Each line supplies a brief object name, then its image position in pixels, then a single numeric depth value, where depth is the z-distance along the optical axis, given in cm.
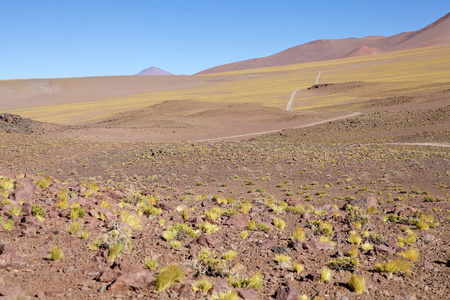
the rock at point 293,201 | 1275
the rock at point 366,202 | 1276
